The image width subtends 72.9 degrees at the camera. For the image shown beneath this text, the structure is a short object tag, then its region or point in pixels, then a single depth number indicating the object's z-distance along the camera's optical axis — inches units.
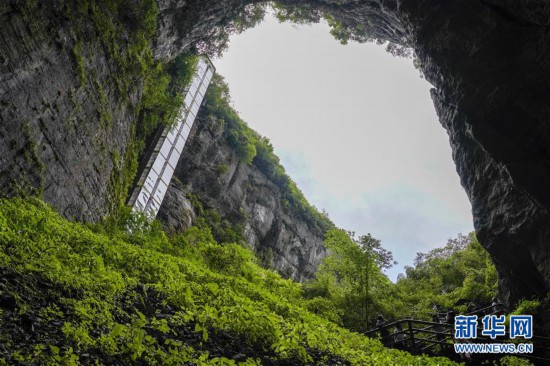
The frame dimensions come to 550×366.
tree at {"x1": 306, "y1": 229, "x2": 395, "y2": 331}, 700.0
